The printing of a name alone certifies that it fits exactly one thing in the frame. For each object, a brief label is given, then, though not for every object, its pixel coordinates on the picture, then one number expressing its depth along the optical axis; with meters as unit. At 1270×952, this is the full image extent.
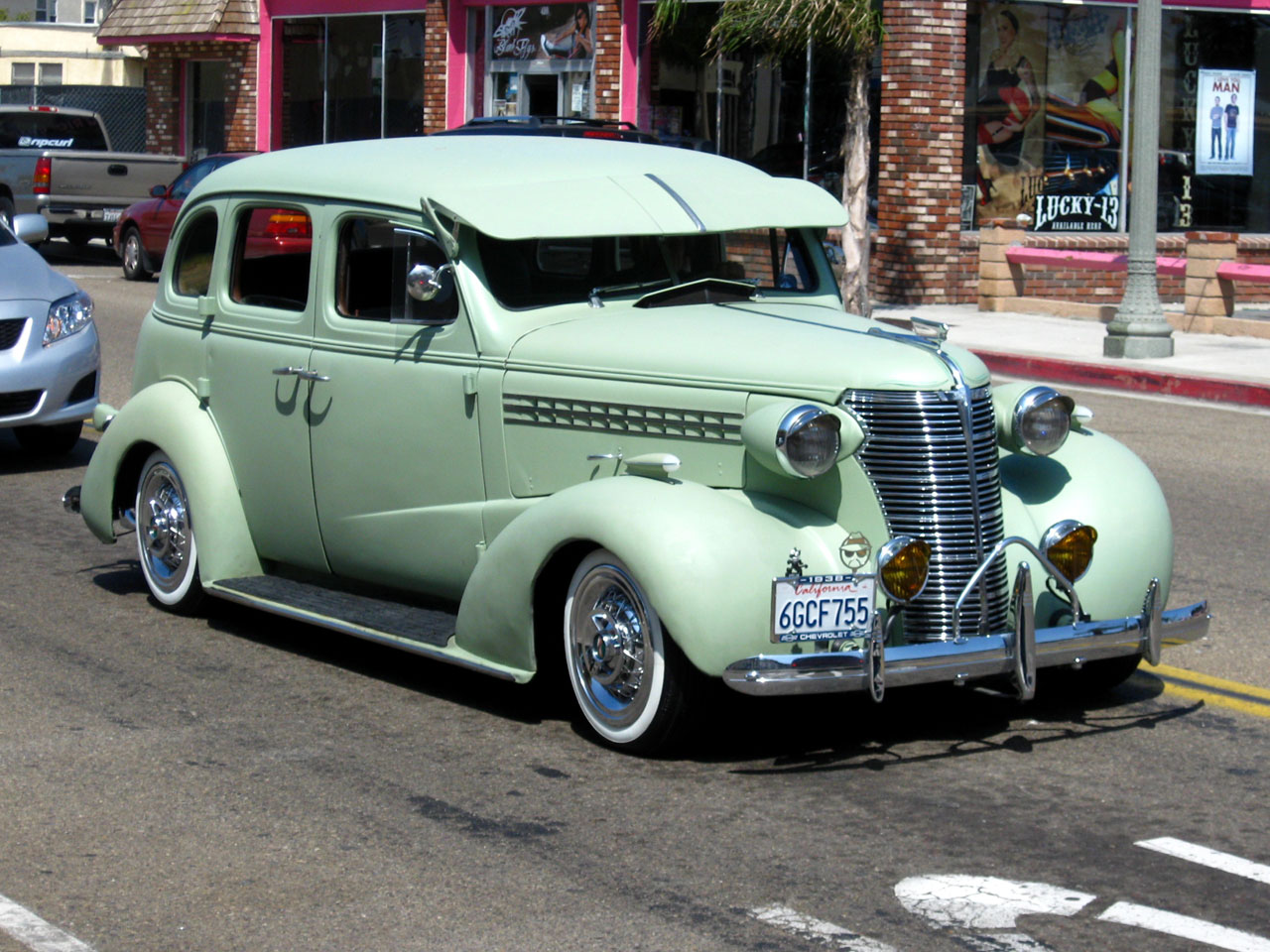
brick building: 21.78
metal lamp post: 16.84
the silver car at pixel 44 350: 10.39
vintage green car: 5.39
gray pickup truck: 25.38
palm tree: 18.28
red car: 22.66
